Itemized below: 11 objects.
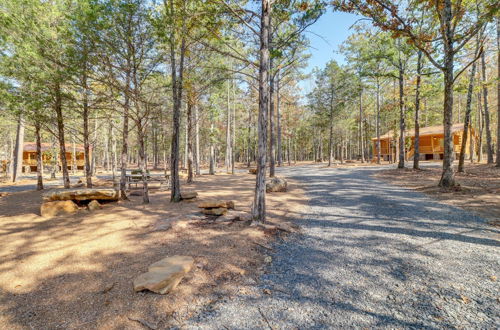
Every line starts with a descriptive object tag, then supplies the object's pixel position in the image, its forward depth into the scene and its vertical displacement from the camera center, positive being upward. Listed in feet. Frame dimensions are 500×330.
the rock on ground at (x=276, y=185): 34.58 -4.07
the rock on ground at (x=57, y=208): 22.94 -4.85
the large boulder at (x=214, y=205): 21.76 -4.42
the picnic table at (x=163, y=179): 43.87 -3.49
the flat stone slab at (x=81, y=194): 23.98 -3.67
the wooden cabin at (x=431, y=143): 94.03 +6.34
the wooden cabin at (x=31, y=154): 112.85 +5.10
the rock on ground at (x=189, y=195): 29.32 -4.61
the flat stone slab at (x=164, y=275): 9.92 -5.53
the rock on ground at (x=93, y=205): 25.36 -5.05
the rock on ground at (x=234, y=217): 20.00 -5.33
